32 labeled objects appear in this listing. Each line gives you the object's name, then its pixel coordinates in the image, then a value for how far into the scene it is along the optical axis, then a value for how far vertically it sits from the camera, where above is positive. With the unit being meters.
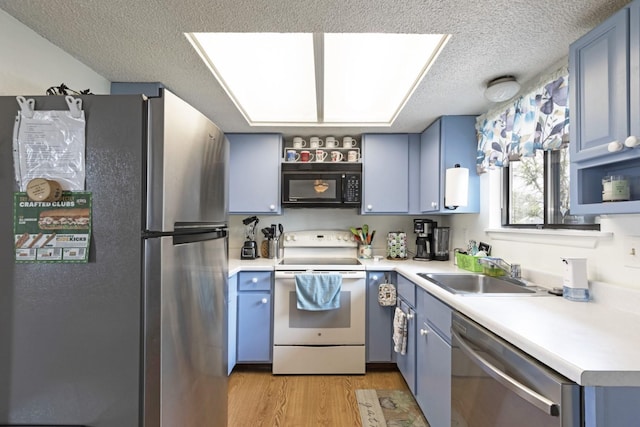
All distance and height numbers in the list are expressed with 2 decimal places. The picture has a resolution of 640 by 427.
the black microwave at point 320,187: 2.75 +0.27
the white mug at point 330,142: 2.80 +0.69
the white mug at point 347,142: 2.80 +0.69
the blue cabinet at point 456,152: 2.32 +0.50
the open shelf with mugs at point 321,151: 2.80 +0.60
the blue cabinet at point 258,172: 2.77 +0.40
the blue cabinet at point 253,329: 2.46 -0.91
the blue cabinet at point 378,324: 2.47 -0.88
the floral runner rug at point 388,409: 1.89 -1.28
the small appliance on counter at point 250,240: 2.85 -0.24
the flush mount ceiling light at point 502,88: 1.66 +0.71
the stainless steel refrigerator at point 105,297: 0.88 -0.24
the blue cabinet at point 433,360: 1.53 -0.80
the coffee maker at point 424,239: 2.79 -0.21
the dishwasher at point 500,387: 0.79 -0.53
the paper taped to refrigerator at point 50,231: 0.89 -0.05
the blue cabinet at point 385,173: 2.78 +0.40
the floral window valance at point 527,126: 1.47 +0.53
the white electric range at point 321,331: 2.43 -0.92
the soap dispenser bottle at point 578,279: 1.34 -0.27
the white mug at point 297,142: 2.82 +0.69
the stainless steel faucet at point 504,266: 1.80 -0.29
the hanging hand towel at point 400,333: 2.16 -0.83
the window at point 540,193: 1.70 +0.15
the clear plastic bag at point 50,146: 0.90 +0.21
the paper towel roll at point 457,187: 2.22 +0.22
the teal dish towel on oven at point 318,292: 2.37 -0.59
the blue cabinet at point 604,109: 1.00 +0.39
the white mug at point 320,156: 2.79 +0.56
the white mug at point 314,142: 2.81 +0.69
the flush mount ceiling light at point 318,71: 1.54 +0.87
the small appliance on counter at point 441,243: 2.75 -0.24
